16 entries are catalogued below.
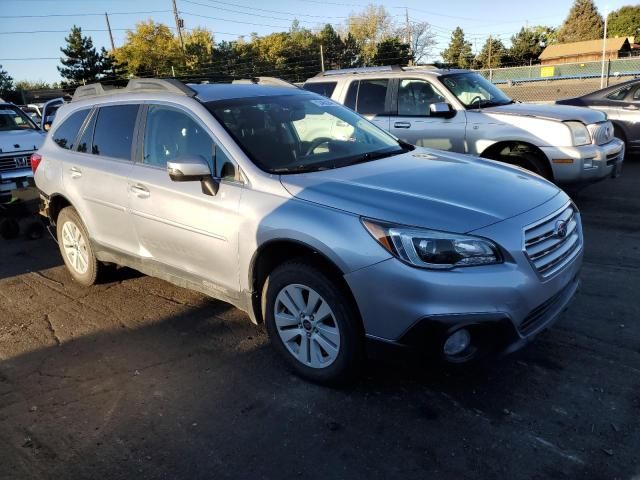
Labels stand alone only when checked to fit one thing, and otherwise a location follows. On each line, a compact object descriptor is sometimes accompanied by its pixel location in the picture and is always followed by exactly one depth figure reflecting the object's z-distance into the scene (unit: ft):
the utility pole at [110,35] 227.38
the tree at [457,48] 266.98
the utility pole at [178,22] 178.83
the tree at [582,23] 306.76
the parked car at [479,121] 22.07
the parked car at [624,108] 31.91
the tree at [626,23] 290.76
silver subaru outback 9.09
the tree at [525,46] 263.70
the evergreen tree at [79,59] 213.25
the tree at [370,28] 272.92
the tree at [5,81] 213.87
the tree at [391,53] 188.03
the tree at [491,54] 244.42
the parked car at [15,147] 28.09
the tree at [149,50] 217.77
